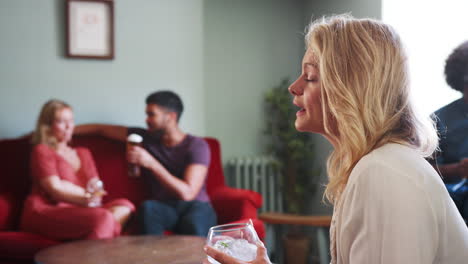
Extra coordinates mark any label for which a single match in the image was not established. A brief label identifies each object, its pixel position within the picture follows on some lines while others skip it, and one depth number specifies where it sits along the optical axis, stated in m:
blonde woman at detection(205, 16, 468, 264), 0.82
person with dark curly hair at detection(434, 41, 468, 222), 2.26
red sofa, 2.54
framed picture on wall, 3.31
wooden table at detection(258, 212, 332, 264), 3.00
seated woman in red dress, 2.57
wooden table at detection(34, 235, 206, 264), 1.92
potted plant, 3.92
